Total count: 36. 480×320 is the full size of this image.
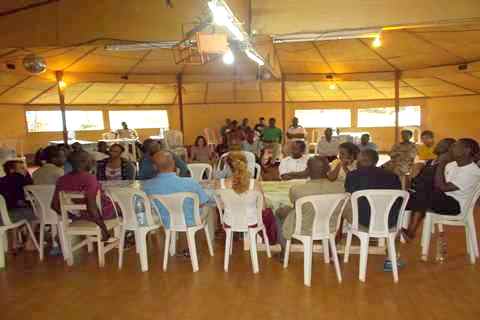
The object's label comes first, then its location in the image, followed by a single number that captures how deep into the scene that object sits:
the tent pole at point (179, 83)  10.98
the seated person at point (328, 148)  8.34
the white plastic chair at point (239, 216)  3.47
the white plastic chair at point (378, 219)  3.19
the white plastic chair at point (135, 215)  3.60
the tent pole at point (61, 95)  9.47
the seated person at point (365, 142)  6.38
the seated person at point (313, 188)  3.25
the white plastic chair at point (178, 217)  3.49
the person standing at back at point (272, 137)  9.66
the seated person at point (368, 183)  3.34
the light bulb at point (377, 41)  6.47
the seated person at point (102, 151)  6.28
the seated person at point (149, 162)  4.70
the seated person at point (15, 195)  4.16
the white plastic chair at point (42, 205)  3.91
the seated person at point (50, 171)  4.31
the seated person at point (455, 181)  3.53
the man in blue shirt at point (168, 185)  3.52
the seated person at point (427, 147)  5.73
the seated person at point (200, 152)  6.65
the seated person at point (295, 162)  4.82
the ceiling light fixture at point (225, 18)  3.14
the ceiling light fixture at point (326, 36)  5.84
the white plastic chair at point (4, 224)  3.87
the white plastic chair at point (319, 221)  3.14
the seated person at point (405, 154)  5.06
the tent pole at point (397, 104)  10.28
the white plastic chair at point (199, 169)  5.45
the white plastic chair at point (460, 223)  3.58
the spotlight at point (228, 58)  5.61
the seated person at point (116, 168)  4.89
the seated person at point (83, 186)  3.64
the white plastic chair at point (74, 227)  3.68
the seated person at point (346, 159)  4.46
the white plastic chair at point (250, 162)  5.46
